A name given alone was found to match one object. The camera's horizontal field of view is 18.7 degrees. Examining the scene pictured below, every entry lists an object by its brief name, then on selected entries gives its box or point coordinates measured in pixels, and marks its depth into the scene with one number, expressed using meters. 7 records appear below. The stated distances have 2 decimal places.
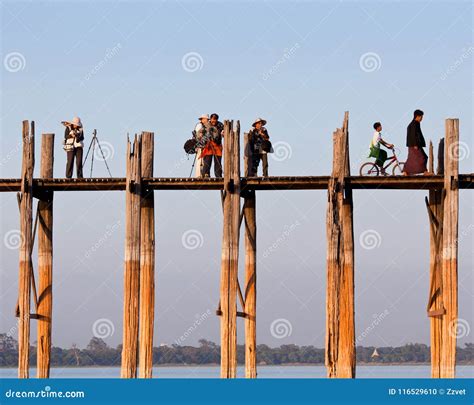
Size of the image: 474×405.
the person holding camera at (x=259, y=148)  35.09
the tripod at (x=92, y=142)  35.81
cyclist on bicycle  35.31
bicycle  35.28
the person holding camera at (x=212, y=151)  34.94
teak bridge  33.22
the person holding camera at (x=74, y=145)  35.47
